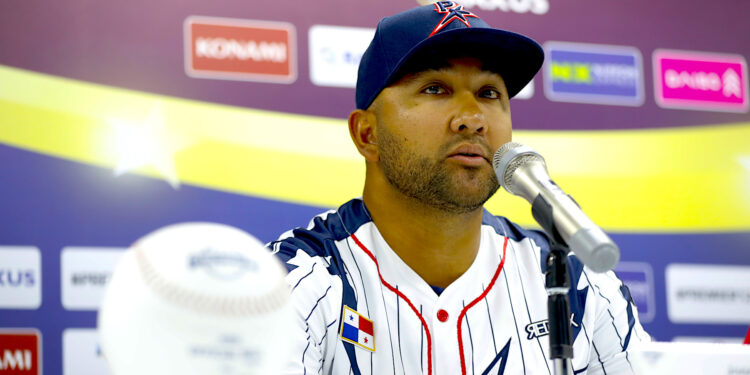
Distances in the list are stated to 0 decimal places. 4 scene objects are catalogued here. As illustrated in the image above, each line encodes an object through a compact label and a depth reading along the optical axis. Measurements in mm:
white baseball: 1860
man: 2582
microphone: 2229
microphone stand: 2296
